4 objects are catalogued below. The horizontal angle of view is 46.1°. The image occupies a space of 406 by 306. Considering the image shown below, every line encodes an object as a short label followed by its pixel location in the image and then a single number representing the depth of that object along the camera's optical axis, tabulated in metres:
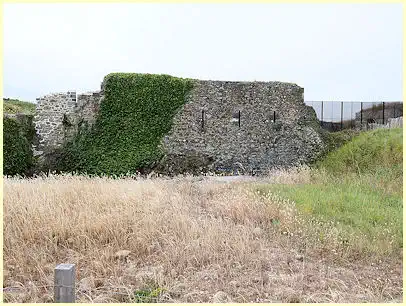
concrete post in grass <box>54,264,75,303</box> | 4.53
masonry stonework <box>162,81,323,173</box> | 18.02
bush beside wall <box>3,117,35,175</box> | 16.50
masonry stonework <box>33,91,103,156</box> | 17.14
